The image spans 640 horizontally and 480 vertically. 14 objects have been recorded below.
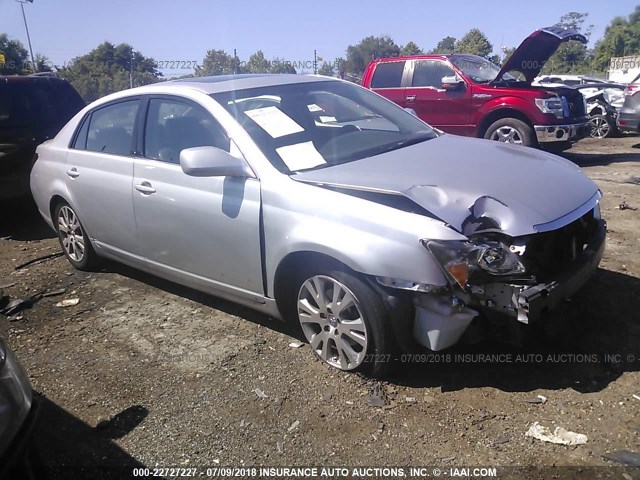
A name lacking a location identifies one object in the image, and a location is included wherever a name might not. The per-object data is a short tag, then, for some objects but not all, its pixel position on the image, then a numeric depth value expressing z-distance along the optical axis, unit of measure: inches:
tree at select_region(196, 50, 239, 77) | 852.6
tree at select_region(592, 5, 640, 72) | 2284.7
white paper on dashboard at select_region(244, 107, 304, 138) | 134.6
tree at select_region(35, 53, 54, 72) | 1342.2
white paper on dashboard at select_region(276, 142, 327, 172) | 128.7
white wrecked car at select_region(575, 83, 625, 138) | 471.2
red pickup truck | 337.1
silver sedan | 106.4
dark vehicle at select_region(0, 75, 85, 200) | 241.3
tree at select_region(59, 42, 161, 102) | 732.0
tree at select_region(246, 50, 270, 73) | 977.9
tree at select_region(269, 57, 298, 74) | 821.6
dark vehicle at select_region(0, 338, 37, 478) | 72.1
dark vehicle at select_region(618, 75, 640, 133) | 397.7
